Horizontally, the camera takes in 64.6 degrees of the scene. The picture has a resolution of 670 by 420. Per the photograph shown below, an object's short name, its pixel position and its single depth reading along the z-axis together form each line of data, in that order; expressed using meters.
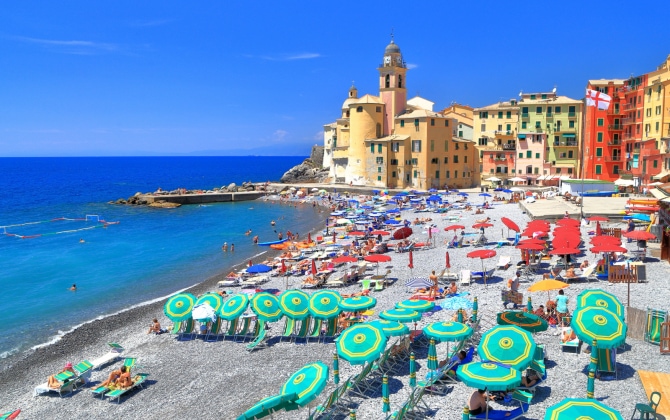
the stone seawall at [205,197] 72.25
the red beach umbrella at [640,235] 20.90
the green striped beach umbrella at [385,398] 10.95
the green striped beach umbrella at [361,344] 11.74
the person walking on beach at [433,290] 19.39
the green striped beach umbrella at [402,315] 13.93
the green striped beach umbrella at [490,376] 9.15
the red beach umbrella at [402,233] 29.58
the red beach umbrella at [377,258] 22.31
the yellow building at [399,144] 62.12
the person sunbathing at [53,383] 14.54
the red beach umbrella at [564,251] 19.14
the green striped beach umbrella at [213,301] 17.61
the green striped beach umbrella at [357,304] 15.55
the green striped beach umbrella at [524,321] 12.88
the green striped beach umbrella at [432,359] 12.17
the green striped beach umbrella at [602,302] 12.51
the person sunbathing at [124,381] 14.02
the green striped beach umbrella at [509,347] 10.27
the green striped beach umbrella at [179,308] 17.55
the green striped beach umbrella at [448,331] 12.26
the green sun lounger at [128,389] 13.78
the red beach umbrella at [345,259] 23.41
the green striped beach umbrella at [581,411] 7.86
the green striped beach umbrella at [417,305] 15.10
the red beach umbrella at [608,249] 18.64
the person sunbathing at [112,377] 14.28
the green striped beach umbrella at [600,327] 10.90
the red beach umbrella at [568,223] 25.31
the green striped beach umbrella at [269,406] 9.72
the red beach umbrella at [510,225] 25.91
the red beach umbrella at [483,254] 20.95
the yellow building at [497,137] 63.88
